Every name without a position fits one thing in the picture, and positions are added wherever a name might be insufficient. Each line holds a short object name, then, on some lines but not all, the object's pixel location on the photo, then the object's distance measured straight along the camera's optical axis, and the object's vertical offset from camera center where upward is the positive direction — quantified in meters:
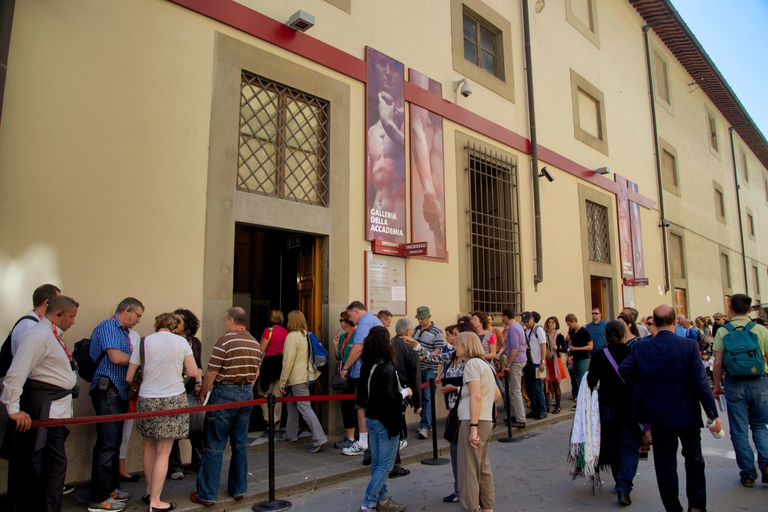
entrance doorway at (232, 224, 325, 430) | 7.63 +0.75
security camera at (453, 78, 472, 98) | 9.91 +4.35
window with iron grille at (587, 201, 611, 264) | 14.10 +2.42
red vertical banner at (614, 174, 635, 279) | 15.05 +2.67
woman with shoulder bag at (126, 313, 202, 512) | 4.54 -0.62
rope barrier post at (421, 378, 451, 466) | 6.36 -1.58
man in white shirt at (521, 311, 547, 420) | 8.72 -0.69
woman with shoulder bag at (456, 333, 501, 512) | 4.27 -0.82
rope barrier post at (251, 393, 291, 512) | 4.83 -1.43
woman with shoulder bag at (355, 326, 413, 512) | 4.57 -0.70
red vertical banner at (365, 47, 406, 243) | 8.13 +2.69
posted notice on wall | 7.93 +0.62
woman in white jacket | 6.55 -0.60
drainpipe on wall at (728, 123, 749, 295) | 24.62 +5.55
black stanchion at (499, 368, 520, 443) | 7.54 -1.41
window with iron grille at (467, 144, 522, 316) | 10.23 +1.82
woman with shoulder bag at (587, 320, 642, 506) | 4.91 -0.81
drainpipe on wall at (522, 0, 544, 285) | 11.35 +3.75
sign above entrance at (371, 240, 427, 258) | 8.05 +1.15
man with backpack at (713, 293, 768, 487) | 5.30 -0.60
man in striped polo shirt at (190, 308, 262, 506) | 4.75 -0.75
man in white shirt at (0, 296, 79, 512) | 3.94 -0.63
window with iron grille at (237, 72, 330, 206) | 6.91 +2.44
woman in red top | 6.96 -0.47
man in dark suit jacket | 4.30 -0.67
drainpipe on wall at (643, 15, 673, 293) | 17.34 +5.61
